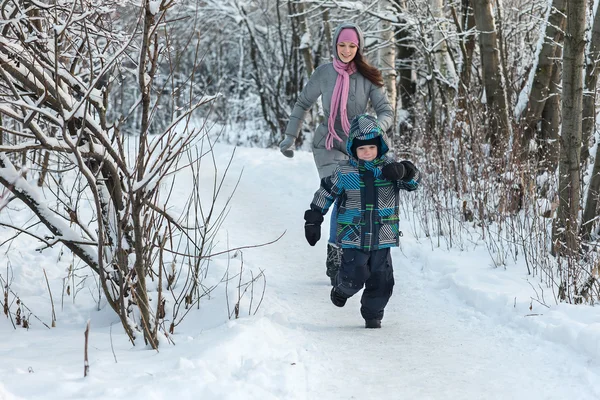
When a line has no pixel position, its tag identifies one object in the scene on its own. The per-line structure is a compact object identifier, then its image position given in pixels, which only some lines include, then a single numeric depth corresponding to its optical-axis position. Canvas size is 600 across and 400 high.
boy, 8.21
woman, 9.86
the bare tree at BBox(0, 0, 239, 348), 5.92
